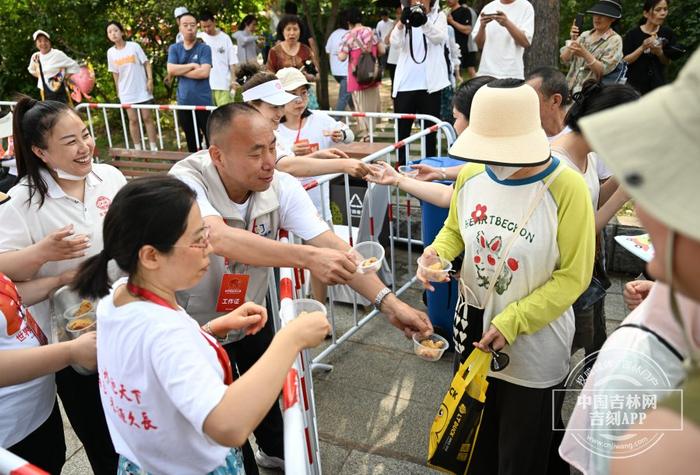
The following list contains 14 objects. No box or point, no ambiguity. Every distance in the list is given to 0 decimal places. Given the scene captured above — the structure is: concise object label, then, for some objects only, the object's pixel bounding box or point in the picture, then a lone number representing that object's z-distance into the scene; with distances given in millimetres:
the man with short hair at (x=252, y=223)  2387
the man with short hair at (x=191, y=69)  8578
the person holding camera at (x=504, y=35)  6250
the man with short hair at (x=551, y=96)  3191
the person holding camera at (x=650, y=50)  6938
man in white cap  9906
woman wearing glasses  1359
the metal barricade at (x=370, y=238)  3992
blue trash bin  4090
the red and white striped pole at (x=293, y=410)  1408
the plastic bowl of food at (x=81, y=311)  2236
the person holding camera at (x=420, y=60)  6684
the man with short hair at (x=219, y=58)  9211
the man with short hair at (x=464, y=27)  8906
